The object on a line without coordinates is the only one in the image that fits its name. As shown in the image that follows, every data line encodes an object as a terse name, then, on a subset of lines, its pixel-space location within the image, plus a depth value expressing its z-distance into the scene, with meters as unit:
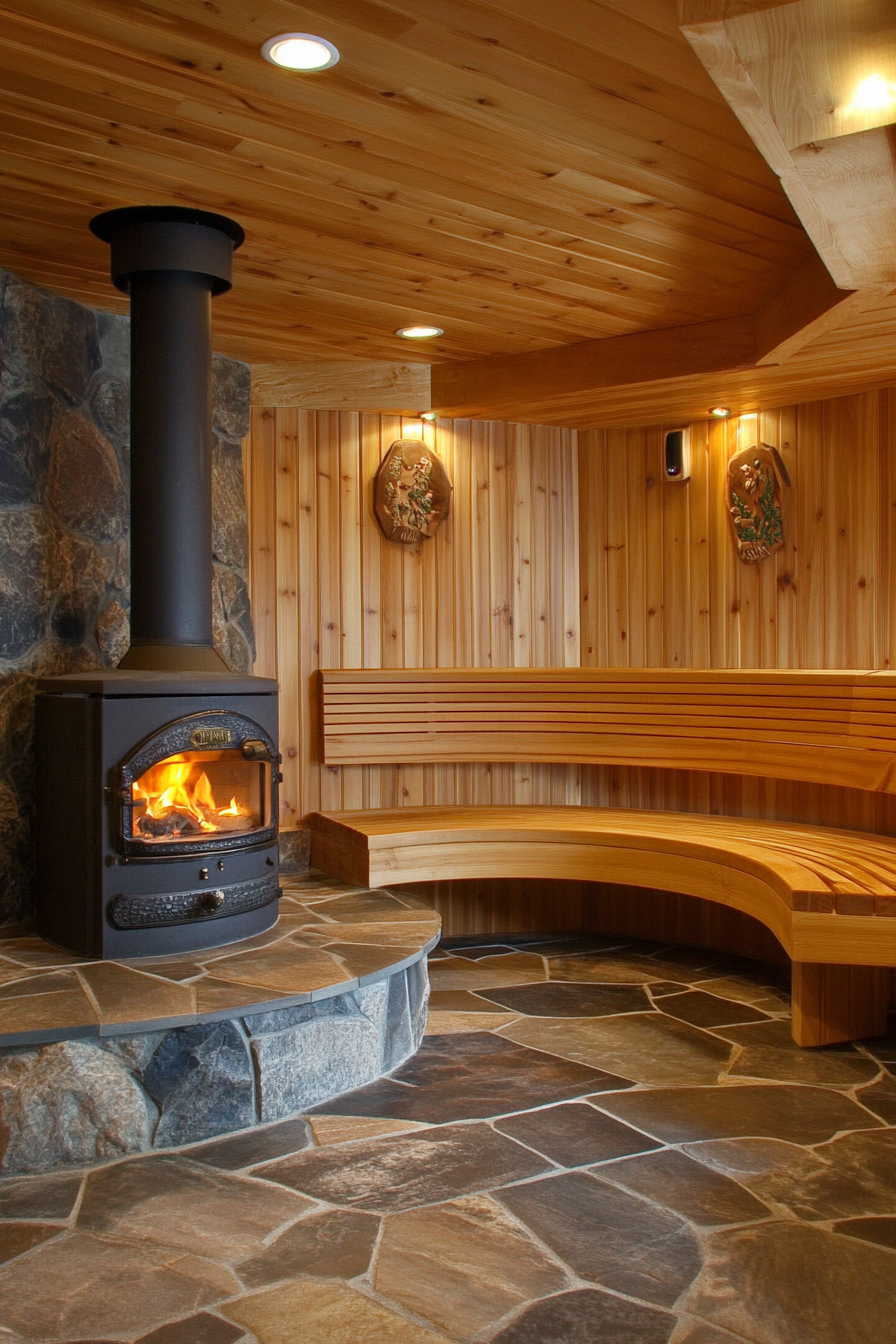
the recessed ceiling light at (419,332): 4.48
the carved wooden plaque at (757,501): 4.95
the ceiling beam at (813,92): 1.95
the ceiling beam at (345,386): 4.91
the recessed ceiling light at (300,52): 2.45
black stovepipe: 3.60
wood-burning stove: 3.38
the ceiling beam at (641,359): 3.75
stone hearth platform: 2.71
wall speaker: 5.26
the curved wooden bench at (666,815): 3.60
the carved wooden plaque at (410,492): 5.09
